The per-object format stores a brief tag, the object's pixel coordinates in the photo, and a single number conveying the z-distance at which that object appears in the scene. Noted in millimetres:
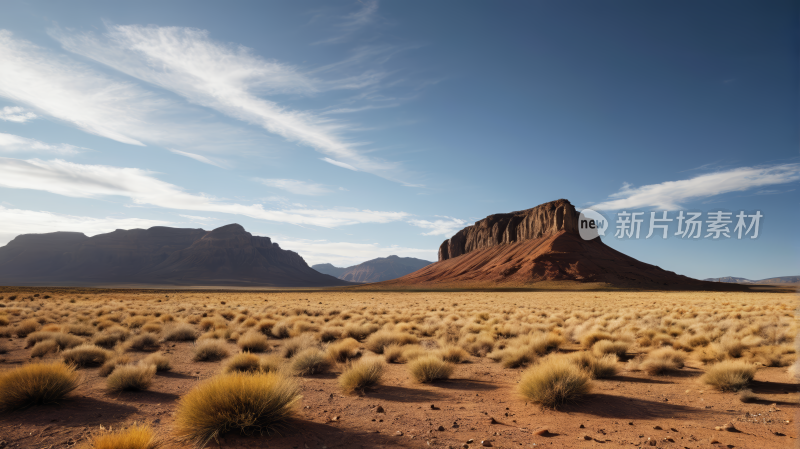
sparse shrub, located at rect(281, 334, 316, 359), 10797
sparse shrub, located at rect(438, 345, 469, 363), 10070
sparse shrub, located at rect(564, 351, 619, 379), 8320
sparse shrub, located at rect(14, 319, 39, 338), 14360
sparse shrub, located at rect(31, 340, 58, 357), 10459
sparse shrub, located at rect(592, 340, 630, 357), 10328
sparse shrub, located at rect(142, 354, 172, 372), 9141
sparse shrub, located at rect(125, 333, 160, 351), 12199
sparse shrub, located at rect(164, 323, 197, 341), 14180
